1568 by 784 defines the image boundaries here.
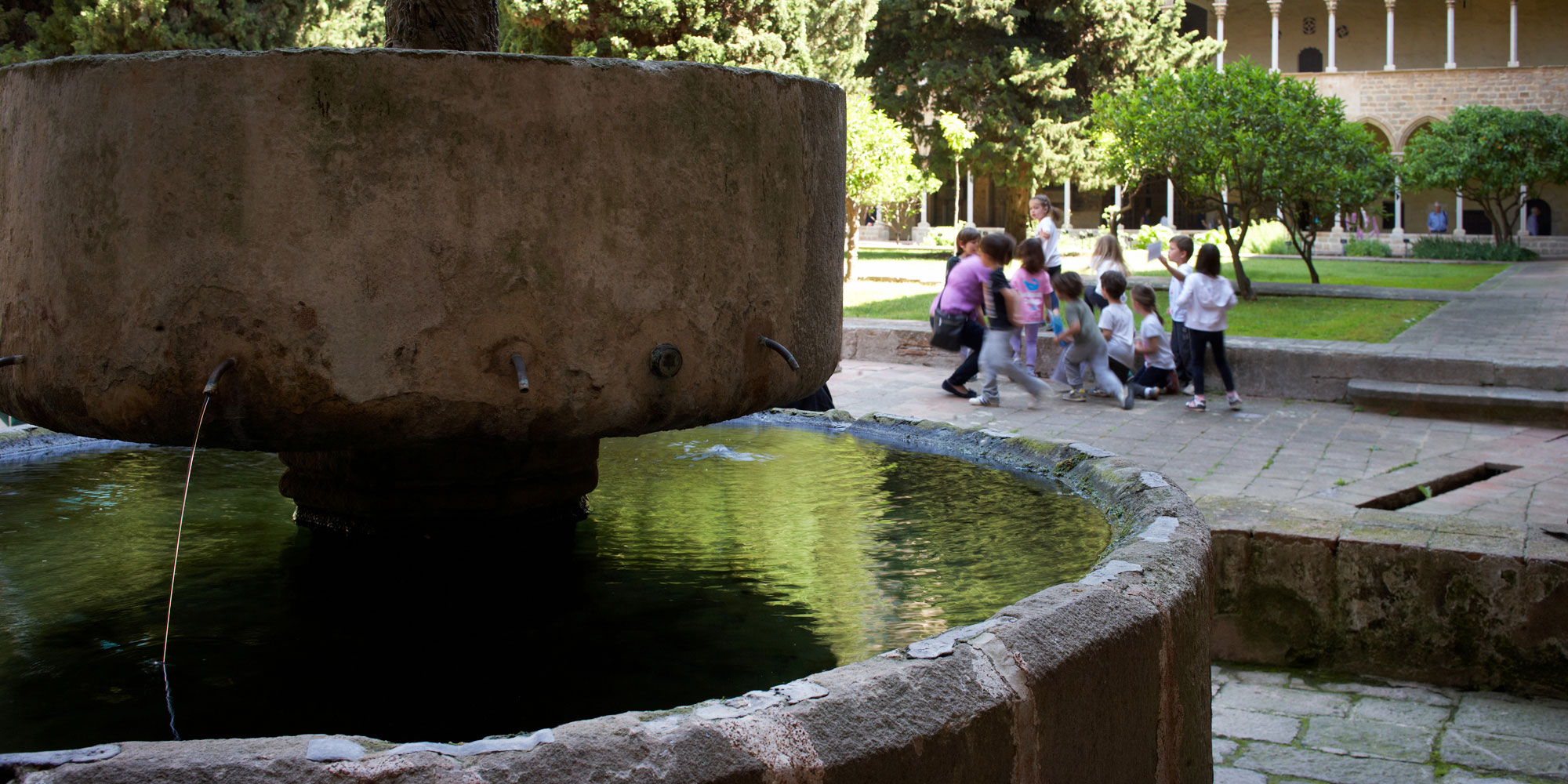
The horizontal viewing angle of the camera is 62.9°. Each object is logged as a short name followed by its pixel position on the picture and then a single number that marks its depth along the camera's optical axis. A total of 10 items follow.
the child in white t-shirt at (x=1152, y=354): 9.08
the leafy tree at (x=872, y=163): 20.52
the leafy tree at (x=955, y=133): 25.41
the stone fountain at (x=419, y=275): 2.34
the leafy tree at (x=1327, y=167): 15.21
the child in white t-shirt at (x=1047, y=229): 10.55
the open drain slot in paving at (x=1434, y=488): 5.79
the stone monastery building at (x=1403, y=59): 33.44
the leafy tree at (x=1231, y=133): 15.18
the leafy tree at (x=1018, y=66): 27.80
